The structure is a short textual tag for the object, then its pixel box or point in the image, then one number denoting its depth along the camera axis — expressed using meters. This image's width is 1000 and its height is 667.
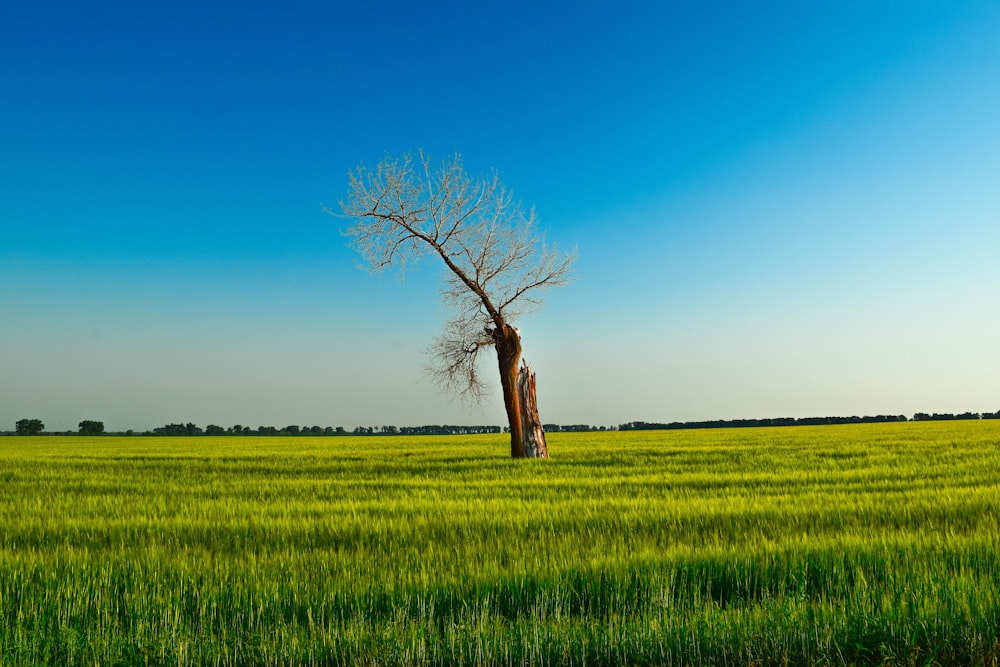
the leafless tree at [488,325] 27.23
